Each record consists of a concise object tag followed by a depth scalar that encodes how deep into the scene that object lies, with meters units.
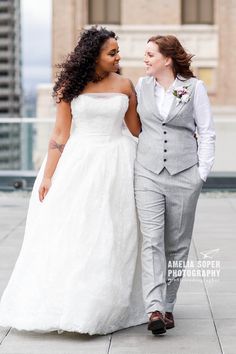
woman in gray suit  7.95
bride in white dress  7.98
